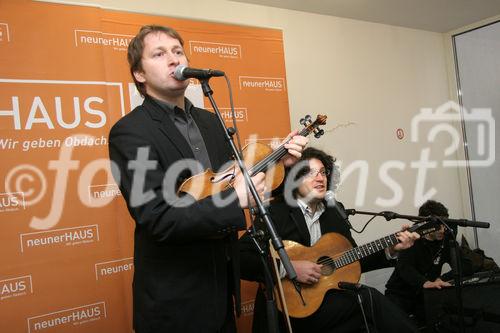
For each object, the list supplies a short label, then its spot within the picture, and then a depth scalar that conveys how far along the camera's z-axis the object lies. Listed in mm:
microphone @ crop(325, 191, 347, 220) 2816
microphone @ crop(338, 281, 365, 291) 2258
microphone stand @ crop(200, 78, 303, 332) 1234
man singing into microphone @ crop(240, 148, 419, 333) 2416
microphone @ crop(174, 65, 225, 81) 1374
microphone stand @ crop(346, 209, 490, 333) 2336
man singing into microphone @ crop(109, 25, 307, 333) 1333
